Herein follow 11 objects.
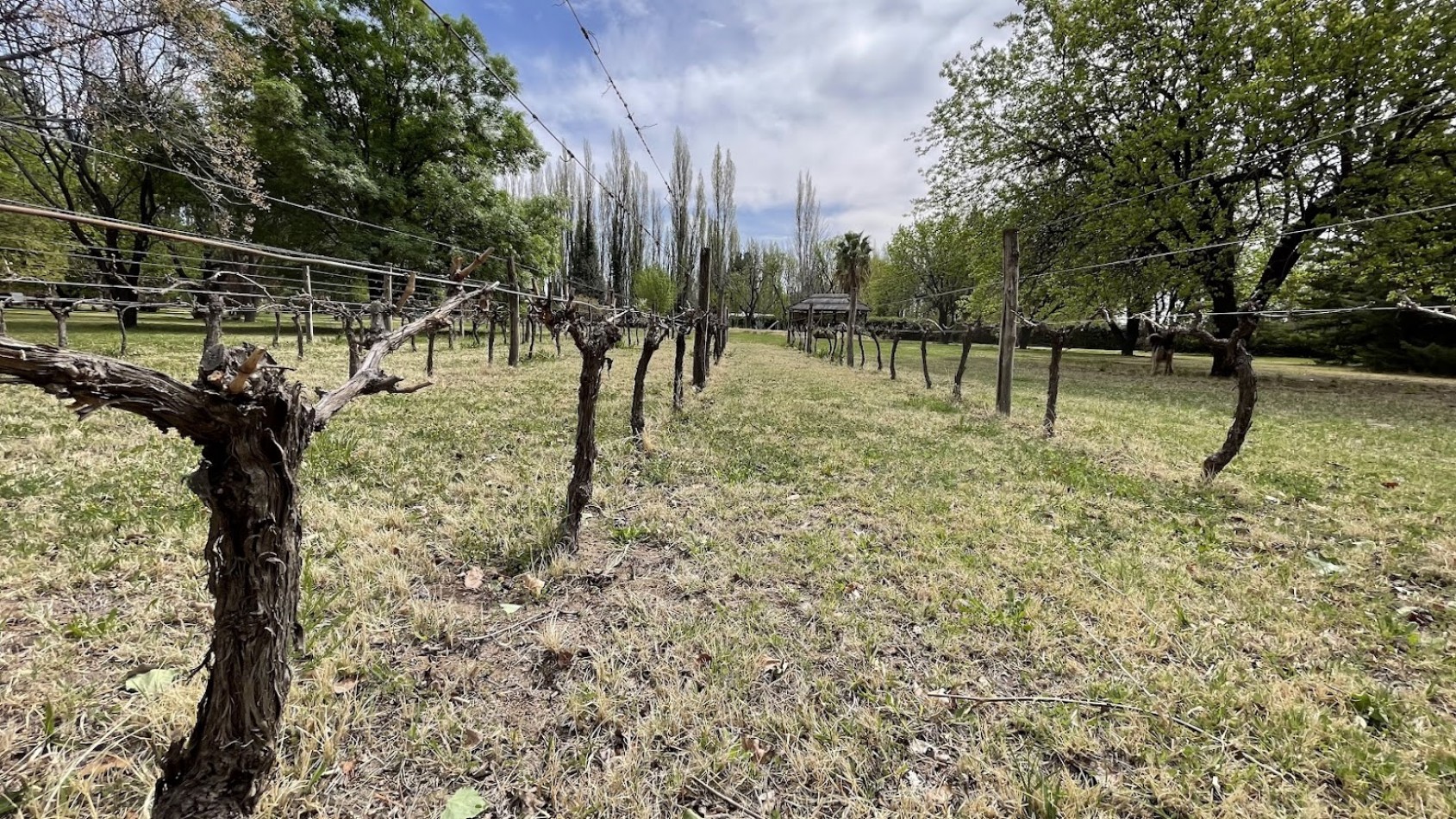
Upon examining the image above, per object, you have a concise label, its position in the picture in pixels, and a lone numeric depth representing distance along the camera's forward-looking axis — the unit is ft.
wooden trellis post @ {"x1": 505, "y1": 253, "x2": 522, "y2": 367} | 37.73
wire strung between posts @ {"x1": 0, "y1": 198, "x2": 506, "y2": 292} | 4.77
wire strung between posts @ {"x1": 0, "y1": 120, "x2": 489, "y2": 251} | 15.67
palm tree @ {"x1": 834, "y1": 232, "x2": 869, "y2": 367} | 113.50
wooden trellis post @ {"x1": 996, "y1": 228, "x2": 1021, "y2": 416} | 25.12
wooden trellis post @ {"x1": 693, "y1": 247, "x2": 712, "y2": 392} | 31.63
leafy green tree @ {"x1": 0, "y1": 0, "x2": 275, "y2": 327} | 21.39
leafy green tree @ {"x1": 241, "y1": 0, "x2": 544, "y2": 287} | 54.85
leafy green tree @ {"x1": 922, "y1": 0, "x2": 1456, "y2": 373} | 32.94
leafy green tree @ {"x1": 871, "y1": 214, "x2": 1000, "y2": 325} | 104.49
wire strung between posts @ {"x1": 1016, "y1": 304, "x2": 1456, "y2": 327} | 11.97
